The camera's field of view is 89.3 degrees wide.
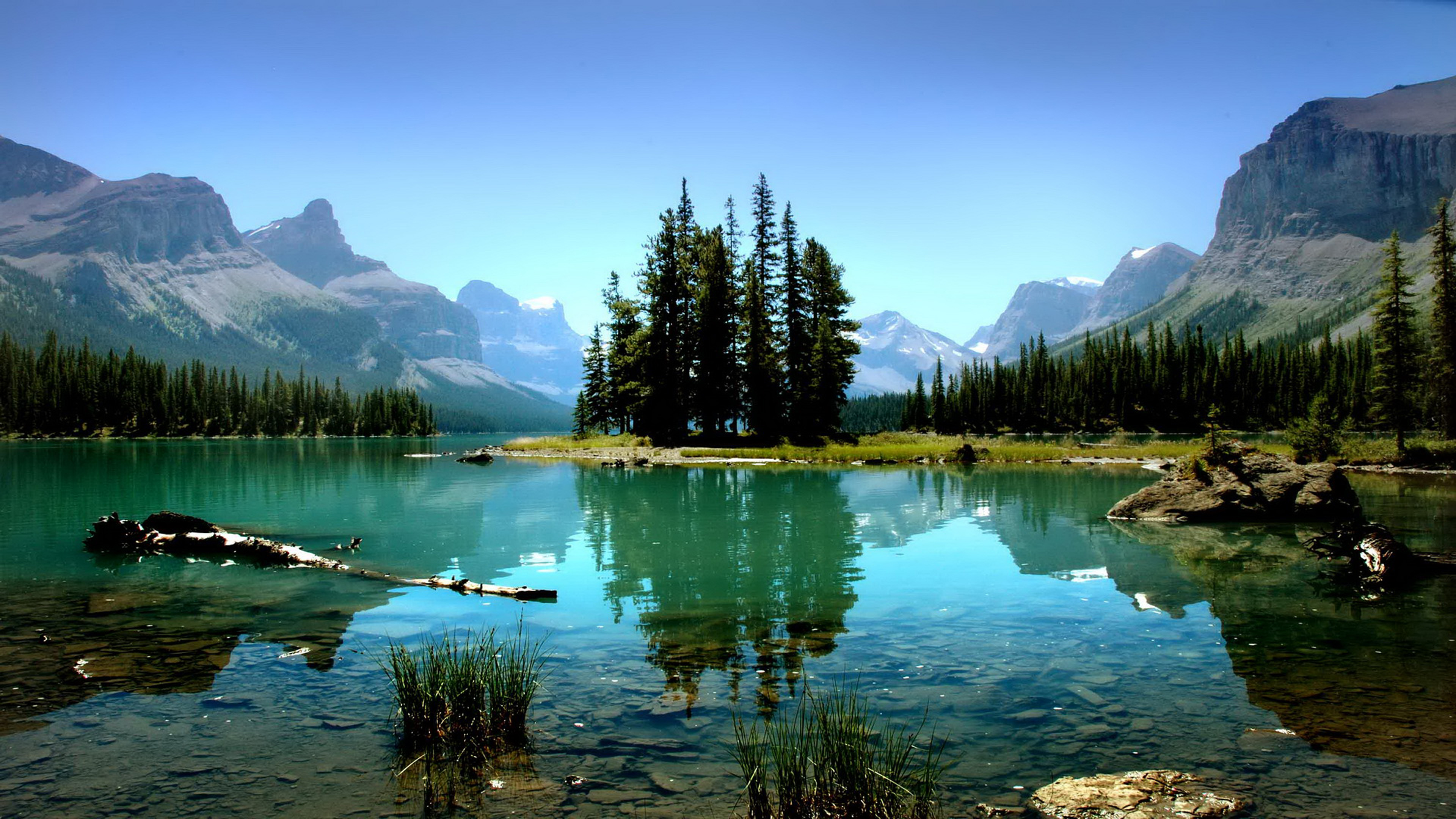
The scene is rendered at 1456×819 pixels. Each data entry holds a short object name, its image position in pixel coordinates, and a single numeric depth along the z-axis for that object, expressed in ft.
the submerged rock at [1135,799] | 17.83
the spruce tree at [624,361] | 190.60
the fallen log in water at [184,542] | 55.36
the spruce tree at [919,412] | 428.56
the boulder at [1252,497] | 75.56
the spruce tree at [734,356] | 186.09
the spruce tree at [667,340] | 185.98
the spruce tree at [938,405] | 415.44
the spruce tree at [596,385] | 267.39
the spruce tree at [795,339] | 188.34
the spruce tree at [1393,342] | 154.30
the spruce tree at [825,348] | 190.29
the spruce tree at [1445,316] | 152.87
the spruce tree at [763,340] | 181.57
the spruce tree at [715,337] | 182.91
